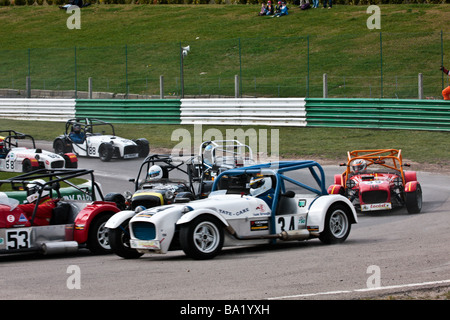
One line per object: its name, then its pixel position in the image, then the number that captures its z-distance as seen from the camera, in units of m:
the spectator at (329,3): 47.81
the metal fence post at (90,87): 32.38
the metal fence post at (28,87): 34.06
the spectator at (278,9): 48.44
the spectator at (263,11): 49.38
